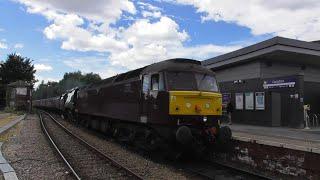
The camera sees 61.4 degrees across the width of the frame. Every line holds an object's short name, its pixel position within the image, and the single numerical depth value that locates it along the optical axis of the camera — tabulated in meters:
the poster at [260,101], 15.72
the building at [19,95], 33.93
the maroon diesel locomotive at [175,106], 7.83
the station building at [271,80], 15.26
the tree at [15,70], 45.77
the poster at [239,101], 16.83
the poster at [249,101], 16.29
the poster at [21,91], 33.93
